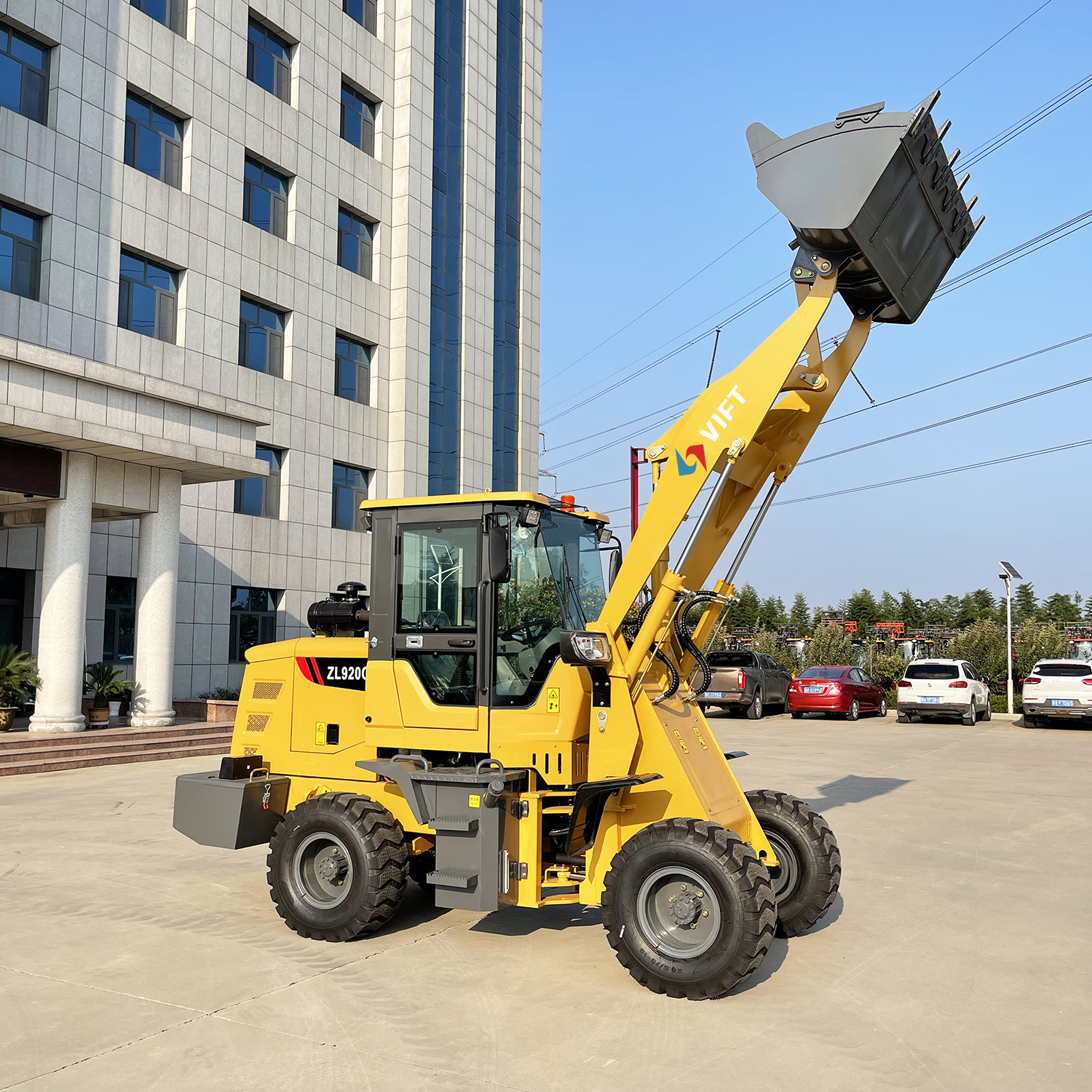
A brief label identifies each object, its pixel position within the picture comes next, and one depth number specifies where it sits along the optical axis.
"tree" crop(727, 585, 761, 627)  73.81
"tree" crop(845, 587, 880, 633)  87.12
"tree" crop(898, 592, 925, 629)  84.50
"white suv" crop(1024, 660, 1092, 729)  23.89
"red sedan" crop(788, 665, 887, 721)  26.81
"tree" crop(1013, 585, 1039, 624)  83.00
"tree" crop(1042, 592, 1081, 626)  84.88
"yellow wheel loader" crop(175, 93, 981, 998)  5.62
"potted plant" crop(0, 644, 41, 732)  16.77
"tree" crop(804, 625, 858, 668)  39.22
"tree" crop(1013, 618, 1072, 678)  33.31
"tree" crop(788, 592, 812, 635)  80.19
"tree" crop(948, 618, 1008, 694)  34.69
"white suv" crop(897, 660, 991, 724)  25.28
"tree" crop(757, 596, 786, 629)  83.31
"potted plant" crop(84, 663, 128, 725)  18.36
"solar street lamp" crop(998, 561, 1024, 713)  29.55
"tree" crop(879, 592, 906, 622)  86.75
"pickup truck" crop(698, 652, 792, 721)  26.27
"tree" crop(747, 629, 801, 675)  39.84
